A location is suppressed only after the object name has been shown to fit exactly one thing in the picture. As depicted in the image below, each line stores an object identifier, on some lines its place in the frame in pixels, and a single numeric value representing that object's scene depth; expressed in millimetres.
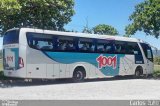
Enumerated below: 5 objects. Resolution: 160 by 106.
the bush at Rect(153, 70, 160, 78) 17241
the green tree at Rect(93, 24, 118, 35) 41132
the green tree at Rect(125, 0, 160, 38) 15029
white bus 11298
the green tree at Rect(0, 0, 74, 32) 13300
